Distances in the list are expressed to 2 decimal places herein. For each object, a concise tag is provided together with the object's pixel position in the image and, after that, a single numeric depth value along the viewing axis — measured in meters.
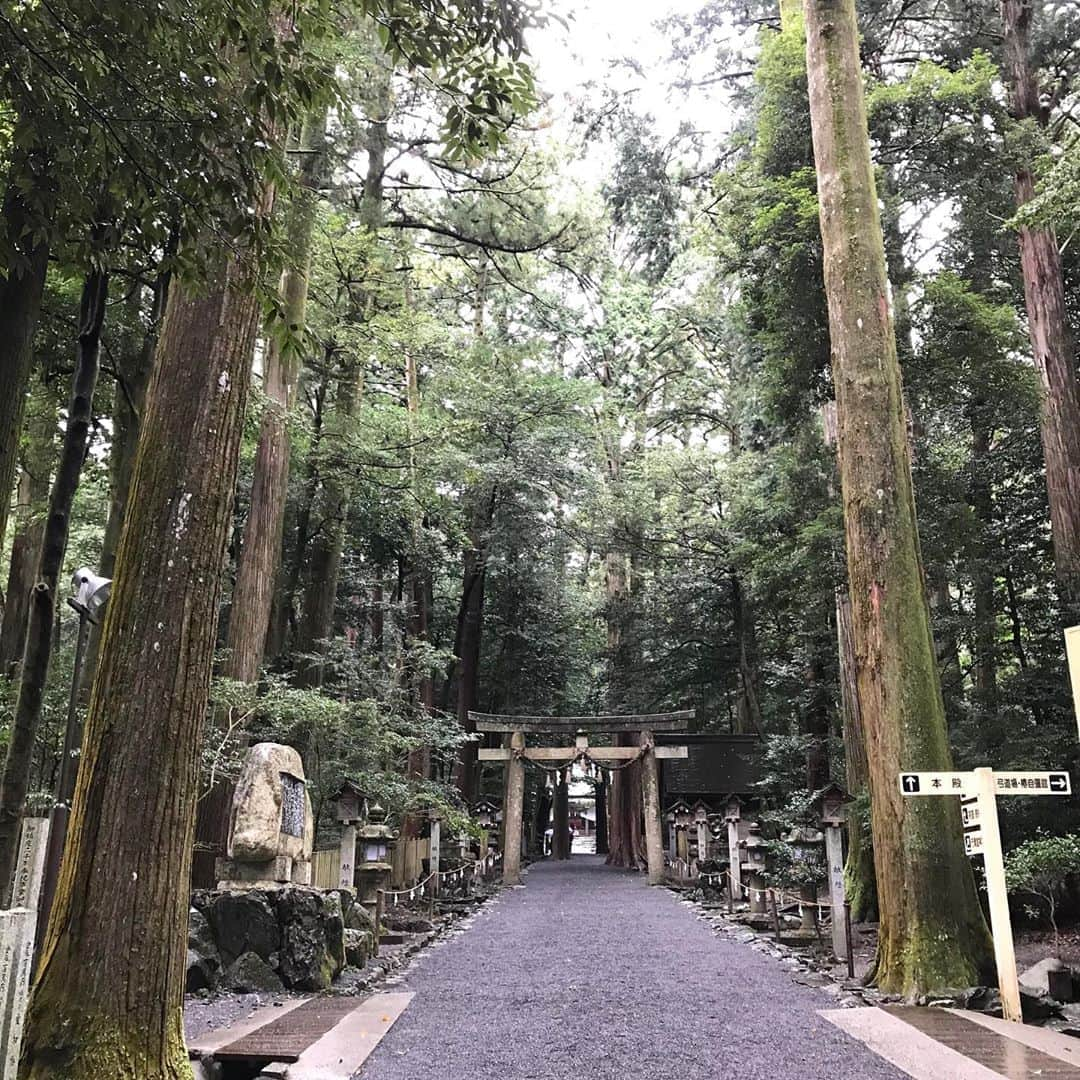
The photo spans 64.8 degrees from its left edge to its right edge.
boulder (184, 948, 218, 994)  5.71
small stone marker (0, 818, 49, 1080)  2.51
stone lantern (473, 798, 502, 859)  17.64
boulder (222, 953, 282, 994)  5.90
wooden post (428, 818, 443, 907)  12.31
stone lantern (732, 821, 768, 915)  10.38
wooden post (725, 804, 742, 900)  11.27
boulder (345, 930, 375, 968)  7.08
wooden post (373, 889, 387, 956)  8.75
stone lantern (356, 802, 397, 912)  8.75
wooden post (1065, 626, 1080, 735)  3.87
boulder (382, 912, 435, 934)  9.62
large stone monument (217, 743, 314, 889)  7.01
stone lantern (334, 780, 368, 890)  8.38
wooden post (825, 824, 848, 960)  7.07
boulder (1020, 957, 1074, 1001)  5.52
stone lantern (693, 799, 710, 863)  14.73
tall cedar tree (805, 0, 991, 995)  5.67
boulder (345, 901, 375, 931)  7.70
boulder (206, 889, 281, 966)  6.17
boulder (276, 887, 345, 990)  6.04
